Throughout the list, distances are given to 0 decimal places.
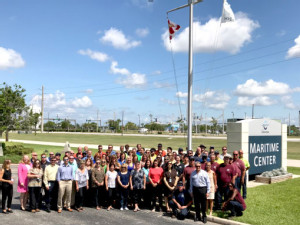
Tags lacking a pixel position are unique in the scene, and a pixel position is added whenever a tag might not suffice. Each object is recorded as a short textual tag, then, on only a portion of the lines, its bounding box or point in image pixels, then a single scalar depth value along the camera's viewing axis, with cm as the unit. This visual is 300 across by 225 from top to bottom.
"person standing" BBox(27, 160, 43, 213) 926
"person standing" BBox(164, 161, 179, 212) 934
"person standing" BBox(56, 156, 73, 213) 945
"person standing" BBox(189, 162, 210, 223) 875
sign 1473
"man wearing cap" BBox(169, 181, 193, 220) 914
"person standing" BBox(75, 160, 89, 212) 961
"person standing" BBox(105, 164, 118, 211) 984
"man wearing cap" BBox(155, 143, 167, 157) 1266
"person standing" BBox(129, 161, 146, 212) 979
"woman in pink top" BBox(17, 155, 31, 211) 929
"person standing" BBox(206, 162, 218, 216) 914
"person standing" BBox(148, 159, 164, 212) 970
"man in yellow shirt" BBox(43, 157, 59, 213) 945
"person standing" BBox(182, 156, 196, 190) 929
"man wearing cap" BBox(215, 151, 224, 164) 1080
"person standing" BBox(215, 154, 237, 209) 945
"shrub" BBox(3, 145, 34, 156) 2359
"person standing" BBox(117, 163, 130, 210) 982
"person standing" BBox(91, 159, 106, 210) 977
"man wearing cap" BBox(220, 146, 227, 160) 1127
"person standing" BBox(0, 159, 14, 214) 906
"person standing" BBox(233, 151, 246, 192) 1030
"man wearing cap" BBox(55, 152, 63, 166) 1007
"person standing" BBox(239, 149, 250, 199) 1100
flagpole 1381
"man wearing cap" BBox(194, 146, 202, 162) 1152
